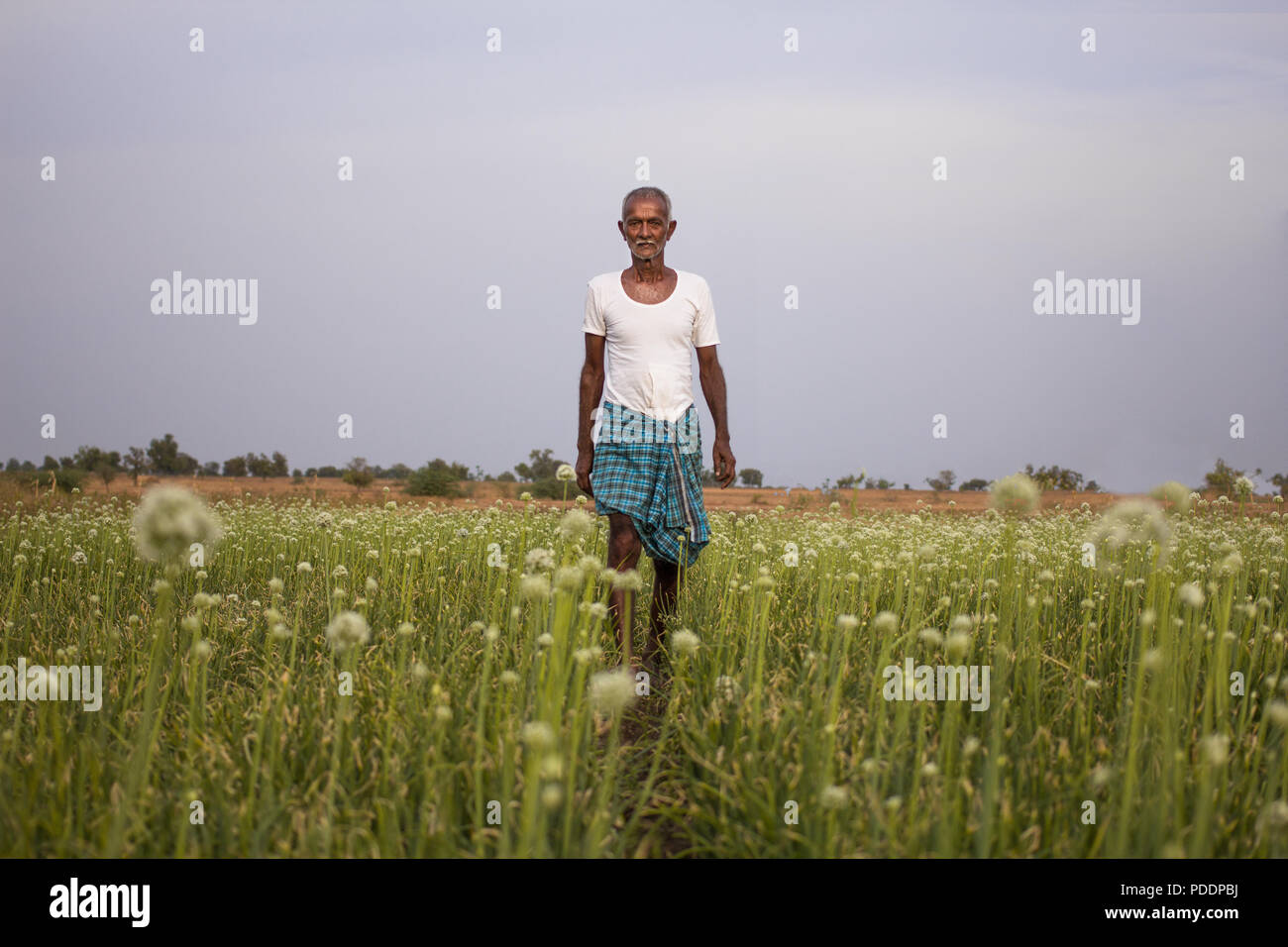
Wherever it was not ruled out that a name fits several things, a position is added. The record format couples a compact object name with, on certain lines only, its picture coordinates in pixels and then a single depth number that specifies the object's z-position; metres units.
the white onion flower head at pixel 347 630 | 2.92
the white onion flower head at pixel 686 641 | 3.17
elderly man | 4.61
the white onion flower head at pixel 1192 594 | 2.91
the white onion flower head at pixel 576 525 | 3.76
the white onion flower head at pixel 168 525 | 2.44
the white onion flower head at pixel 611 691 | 2.34
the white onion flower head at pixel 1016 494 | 3.43
